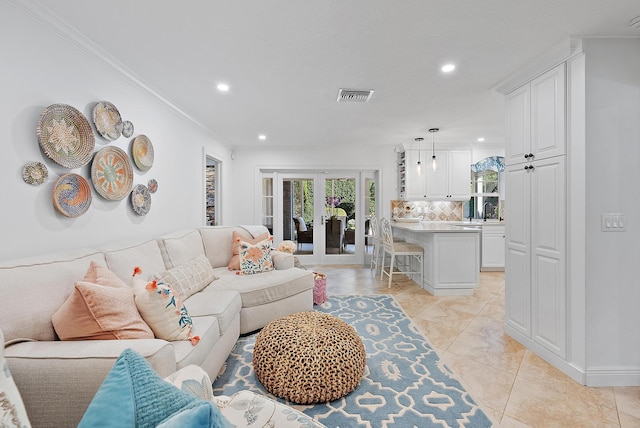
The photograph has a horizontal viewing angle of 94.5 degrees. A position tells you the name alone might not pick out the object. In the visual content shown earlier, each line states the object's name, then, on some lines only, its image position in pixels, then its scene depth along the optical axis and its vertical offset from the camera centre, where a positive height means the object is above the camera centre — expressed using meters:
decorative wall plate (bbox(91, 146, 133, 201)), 2.15 +0.31
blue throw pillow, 0.55 -0.40
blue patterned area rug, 1.69 -1.18
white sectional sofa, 1.14 -0.58
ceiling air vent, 2.96 +1.20
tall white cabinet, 2.17 -0.03
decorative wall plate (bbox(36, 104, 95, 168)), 1.74 +0.49
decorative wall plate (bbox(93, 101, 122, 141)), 2.16 +0.71
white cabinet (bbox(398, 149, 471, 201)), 5.39 +0.64
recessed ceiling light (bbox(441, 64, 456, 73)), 2.46 +1.20
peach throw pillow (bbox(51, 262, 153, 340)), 1.37 -0.50
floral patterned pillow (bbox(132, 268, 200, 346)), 1.61 -0.55
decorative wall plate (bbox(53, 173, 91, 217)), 1.84 +0.12
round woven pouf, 1.80 -0.95
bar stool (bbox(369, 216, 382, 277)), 5.30 -0.64
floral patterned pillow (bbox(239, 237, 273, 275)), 3.19 -0.51
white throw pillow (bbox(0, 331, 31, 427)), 0.79 -0.53
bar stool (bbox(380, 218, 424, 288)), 4.28 -0.55
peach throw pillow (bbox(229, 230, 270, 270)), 3.32 -0.37
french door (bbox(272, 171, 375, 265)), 5.97 -0.04
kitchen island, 3.99 -0.68
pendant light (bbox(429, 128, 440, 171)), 4.51 +1.21
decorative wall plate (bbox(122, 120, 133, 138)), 2.47 +0.71
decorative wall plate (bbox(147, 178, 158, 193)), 2.89 +0.27
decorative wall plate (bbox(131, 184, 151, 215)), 2.62 +0.12
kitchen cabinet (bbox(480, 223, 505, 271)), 5.23 -0.60
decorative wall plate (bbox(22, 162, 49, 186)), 1.67 +0.23
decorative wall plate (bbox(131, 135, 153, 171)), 2.62 +0.56
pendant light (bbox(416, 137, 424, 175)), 4.91 +0.92
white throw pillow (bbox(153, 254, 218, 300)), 2.32 -0.54
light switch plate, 2.01 -0.07
